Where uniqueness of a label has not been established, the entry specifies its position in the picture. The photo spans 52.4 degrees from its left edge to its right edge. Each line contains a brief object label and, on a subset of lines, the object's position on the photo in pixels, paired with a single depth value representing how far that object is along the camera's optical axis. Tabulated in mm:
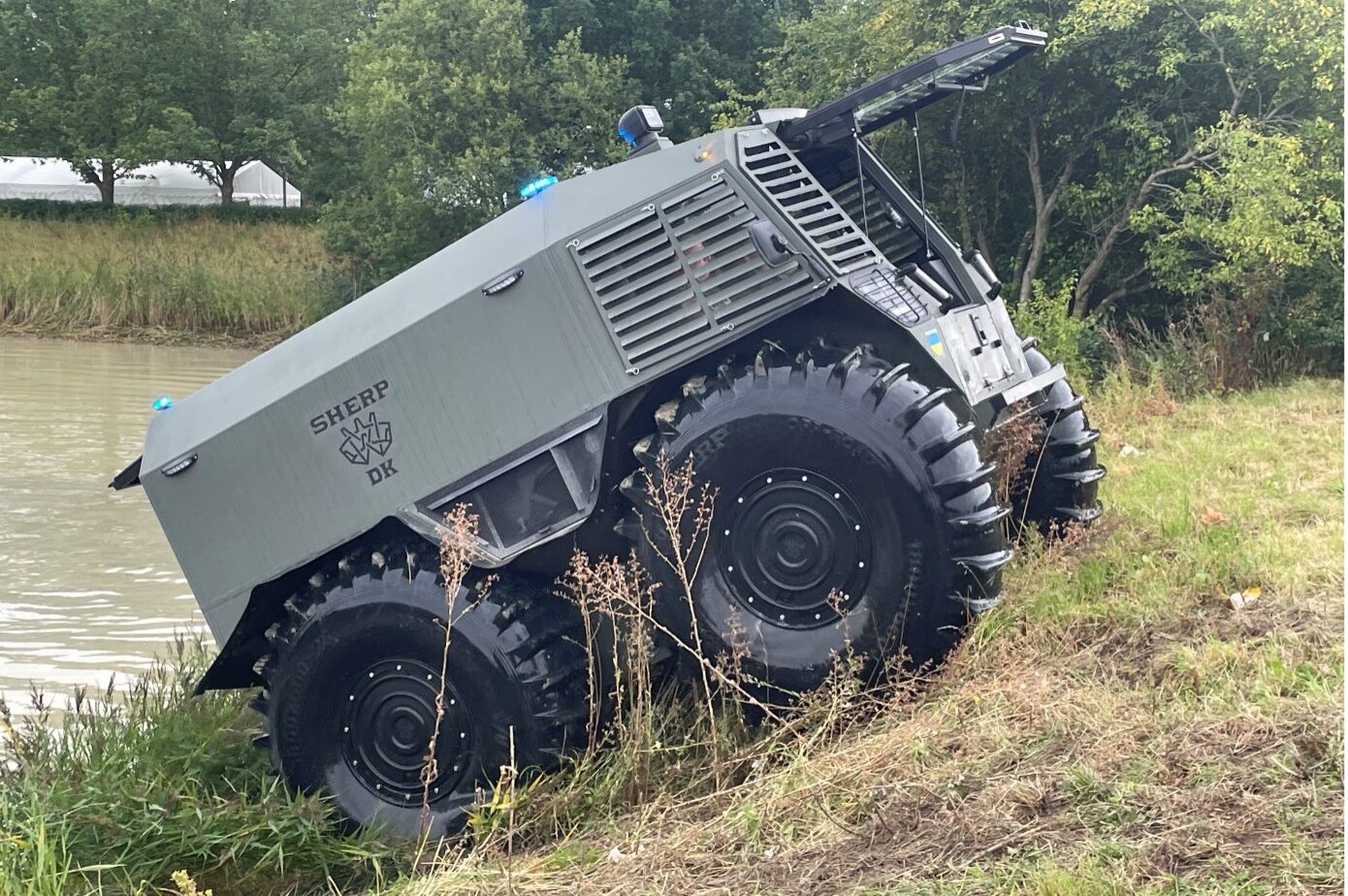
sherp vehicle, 4652
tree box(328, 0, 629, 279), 25000
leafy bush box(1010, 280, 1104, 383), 12555
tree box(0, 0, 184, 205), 38500
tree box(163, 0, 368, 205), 39062
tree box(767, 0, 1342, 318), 13258
